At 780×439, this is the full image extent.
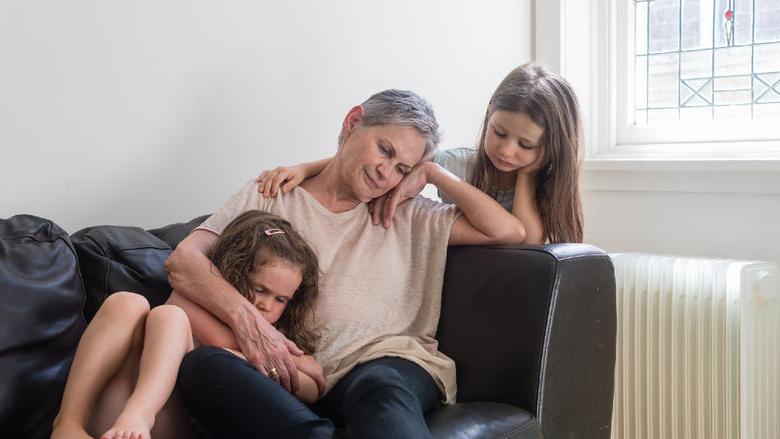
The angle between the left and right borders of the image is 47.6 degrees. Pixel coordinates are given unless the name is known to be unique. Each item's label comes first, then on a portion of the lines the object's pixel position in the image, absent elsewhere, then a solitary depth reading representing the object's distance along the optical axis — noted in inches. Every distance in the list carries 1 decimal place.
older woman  65.5
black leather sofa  61.1
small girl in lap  57.4
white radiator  90.8
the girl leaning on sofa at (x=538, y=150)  79.7
